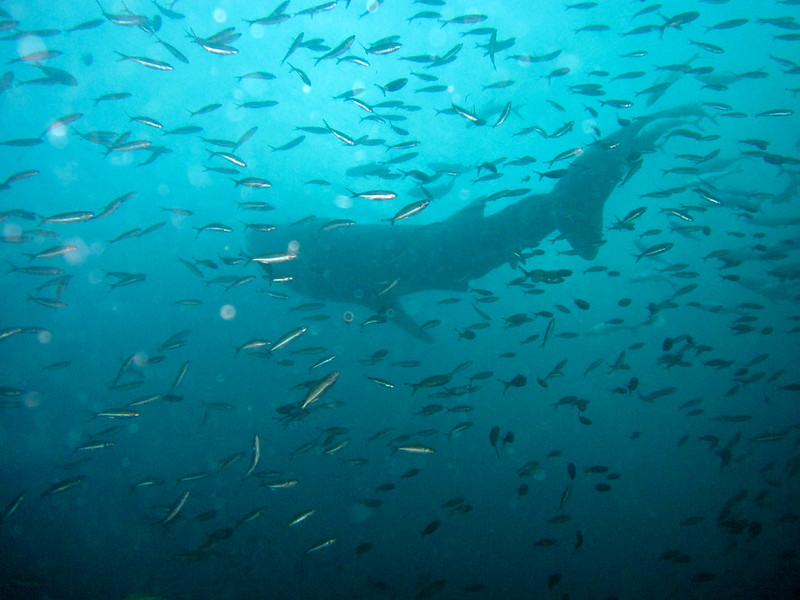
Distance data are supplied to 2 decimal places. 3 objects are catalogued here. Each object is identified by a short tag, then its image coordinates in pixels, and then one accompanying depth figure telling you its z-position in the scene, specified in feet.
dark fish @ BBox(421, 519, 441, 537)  24.68
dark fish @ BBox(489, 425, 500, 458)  20.35
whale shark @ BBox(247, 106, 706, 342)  32.58
